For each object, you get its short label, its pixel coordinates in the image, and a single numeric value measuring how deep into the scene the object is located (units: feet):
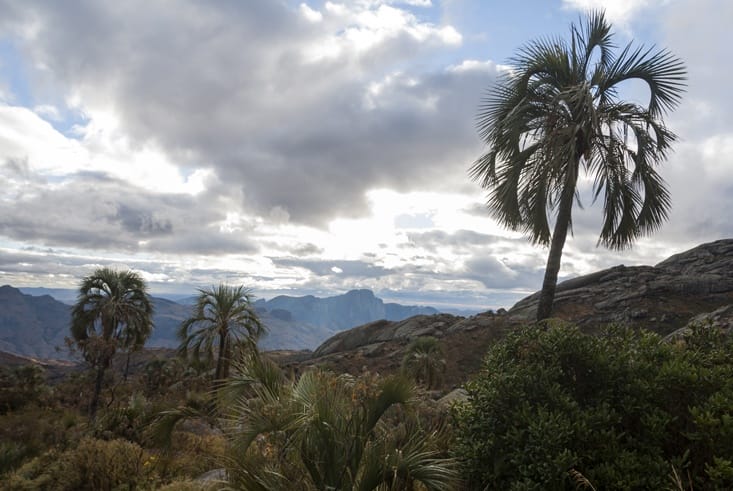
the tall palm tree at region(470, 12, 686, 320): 41.22
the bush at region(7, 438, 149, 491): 24.75
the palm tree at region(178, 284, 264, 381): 53.83
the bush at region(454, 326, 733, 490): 13.00
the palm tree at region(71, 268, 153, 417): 63.77
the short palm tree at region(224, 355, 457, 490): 14.30
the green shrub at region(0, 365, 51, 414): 70.03
